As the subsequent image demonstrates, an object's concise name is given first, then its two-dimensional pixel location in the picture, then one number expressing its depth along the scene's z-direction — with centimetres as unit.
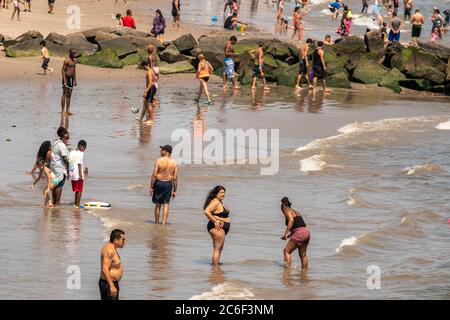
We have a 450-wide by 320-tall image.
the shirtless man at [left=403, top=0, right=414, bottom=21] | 5819
